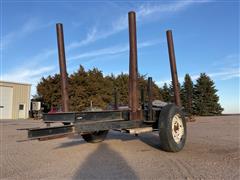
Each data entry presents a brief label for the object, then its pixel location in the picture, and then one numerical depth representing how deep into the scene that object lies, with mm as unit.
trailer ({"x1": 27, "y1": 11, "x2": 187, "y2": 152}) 4035
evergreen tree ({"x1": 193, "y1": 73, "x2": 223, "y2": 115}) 33221
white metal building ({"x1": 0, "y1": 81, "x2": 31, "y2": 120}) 24847
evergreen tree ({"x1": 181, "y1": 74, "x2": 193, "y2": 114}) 31333
